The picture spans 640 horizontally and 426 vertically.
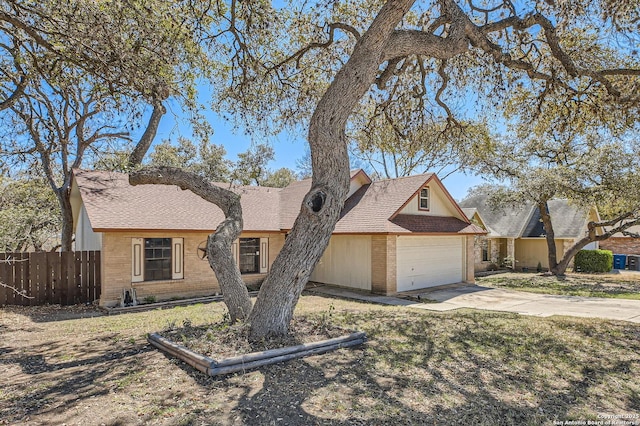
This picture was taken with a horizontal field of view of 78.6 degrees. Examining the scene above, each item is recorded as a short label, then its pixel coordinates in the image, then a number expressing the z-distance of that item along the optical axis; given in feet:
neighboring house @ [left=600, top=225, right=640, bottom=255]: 91.81
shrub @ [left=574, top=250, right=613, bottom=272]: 78.48
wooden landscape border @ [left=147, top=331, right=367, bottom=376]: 17.62
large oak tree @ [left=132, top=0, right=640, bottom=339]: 21.62
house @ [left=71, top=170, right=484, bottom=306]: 42.04
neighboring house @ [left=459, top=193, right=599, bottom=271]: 79.46
